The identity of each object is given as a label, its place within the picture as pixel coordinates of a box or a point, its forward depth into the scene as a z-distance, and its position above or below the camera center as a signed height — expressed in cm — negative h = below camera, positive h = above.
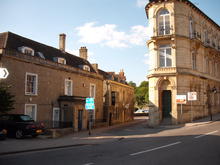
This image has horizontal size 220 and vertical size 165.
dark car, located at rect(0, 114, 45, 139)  1912 -191
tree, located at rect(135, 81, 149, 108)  9662 +163
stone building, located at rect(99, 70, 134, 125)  3864 +22
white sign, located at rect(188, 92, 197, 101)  2649 +62
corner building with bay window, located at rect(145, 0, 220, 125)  2969 +517
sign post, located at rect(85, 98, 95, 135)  2148 -16
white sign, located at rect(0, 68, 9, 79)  1009 +113
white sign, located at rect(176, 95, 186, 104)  2688 +24
